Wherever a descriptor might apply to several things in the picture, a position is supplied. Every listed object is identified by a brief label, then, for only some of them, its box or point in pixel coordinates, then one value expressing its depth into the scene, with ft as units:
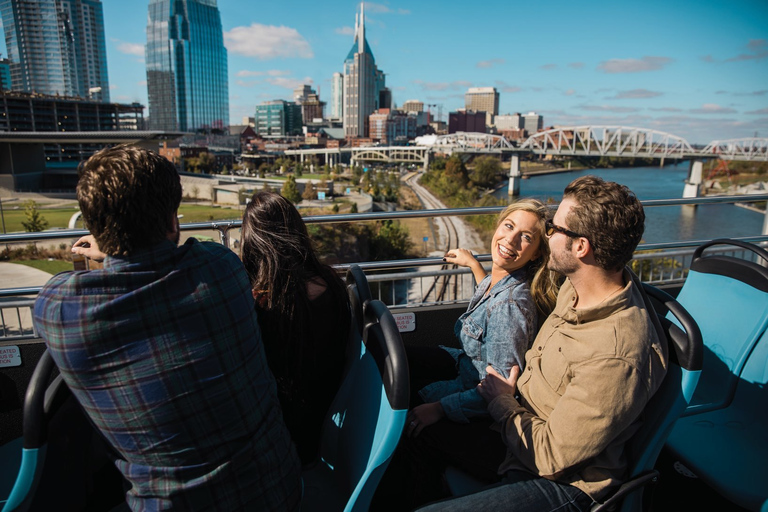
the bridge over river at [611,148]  180.64
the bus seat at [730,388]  6.49
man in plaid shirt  3.69
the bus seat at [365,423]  4.13
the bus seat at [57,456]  4.24
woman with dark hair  5.45
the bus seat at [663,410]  4.61
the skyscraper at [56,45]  234.17
